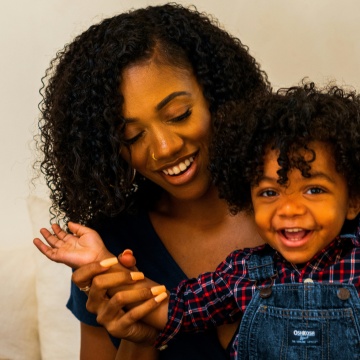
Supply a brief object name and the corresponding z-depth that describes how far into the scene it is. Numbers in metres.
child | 1.54
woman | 1.73
